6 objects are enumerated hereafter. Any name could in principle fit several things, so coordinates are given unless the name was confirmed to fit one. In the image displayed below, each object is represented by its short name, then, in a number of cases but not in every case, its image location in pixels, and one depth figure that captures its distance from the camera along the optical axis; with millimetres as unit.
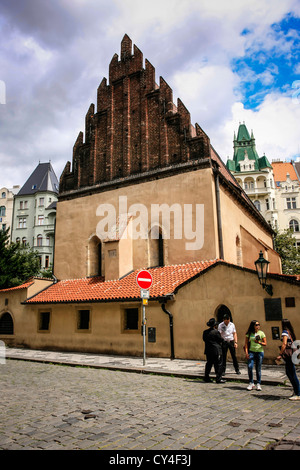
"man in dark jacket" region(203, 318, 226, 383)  8555
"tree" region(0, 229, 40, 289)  24125
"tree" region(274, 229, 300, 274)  36094
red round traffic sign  11480
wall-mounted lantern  10820
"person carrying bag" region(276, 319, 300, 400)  6617
